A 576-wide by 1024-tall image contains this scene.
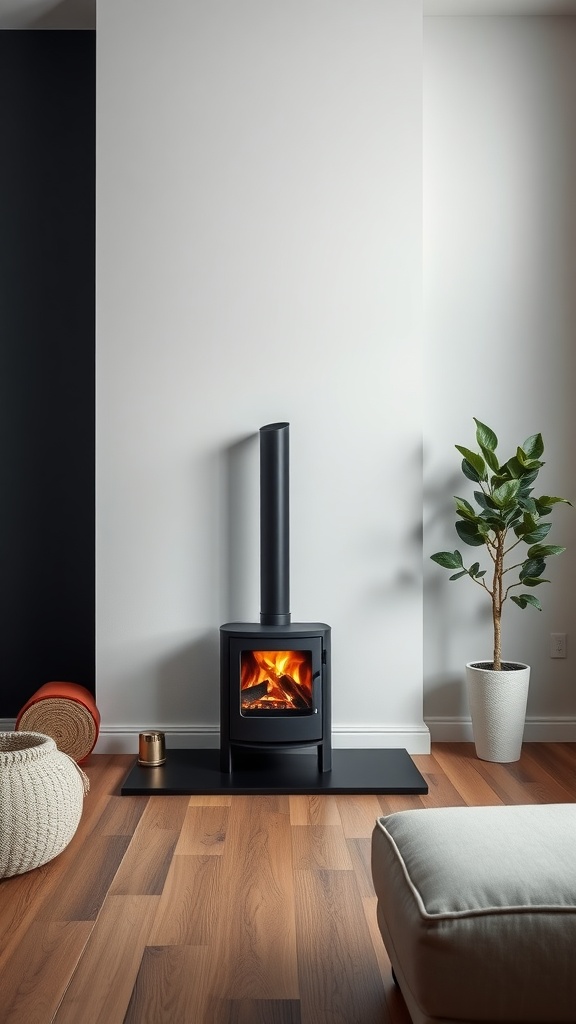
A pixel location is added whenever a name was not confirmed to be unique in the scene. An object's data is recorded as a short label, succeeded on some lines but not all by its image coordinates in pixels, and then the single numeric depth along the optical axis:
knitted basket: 2.41
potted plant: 3.51
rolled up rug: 3.48
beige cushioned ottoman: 1.40
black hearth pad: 3.18
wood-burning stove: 3.36
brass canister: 3.42
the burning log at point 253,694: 3.42
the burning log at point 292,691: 3.42
